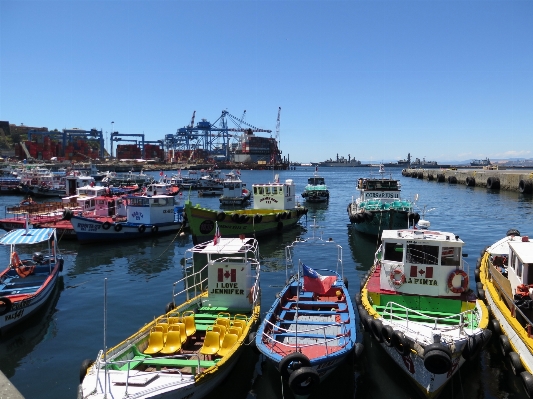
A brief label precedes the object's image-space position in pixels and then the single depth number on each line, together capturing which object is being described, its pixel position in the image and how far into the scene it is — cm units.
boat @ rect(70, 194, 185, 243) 3041
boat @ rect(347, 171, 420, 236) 3009
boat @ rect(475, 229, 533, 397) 1075
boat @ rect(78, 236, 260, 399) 918
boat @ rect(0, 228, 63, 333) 1526
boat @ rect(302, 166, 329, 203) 6038
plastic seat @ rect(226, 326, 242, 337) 1205
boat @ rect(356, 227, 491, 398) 1038
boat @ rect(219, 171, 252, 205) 5617
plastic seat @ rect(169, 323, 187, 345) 1196
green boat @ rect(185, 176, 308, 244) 3002
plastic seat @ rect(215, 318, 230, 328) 1247
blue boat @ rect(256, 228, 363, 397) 1011
